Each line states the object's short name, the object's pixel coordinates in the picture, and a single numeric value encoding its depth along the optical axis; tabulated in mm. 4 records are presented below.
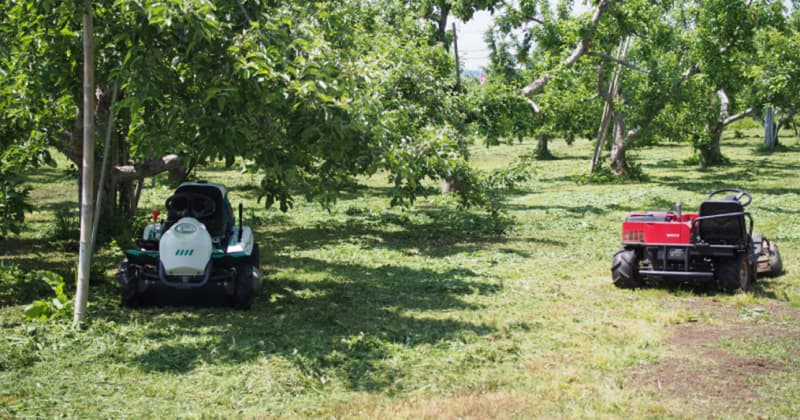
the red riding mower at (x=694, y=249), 11047
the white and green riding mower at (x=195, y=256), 9555
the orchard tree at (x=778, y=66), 27797
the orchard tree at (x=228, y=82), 8500
